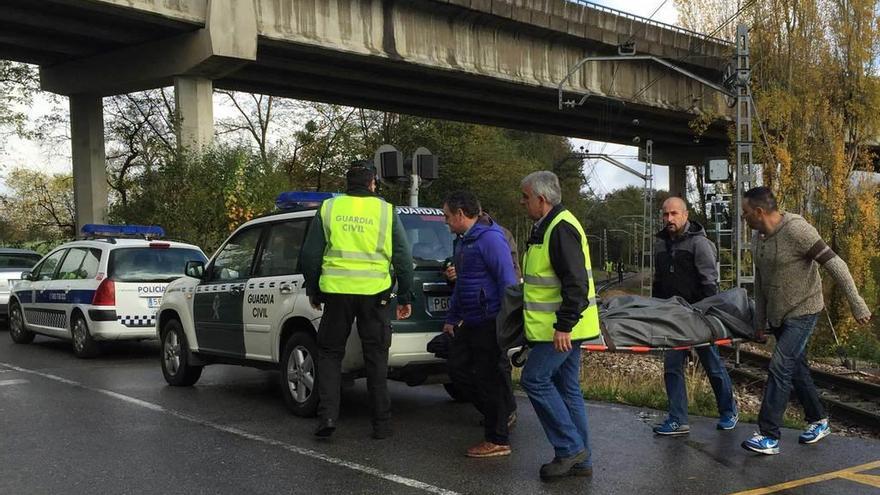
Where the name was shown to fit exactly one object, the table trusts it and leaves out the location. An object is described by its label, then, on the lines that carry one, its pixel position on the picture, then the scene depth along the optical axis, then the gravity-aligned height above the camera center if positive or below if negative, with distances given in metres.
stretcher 5.85 -0.85
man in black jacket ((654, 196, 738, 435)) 6.27 -0.38
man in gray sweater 5.70 -0.44
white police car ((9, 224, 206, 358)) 11.05 -0.55
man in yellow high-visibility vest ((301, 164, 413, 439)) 6.04 -0.28
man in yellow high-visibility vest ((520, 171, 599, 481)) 4.89 -0.45
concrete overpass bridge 20.80 +5.50
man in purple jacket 5.73 -0.54
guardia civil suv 6.65 -0.61
